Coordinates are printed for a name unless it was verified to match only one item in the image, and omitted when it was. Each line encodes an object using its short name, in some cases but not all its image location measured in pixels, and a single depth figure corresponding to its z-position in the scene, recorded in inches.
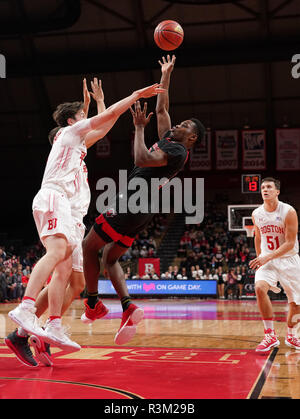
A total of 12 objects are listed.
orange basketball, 249.4
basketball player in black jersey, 203.9
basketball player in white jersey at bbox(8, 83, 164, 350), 189.9
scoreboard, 697.6
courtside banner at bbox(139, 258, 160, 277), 869.8
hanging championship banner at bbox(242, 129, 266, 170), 1025.5
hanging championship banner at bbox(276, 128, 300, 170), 999.6
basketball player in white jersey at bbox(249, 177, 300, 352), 274.2
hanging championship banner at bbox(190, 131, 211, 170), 1035.9
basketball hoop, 759.9
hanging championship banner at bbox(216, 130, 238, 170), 1033.5
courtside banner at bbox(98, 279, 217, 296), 814.5
